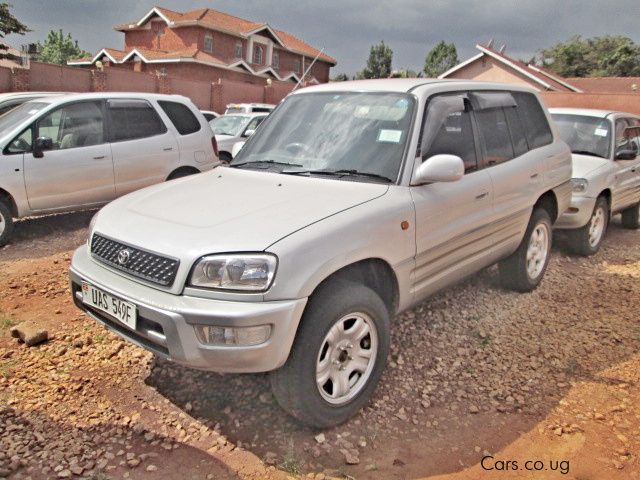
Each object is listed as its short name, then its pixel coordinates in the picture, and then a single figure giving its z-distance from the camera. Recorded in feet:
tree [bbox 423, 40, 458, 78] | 207.31
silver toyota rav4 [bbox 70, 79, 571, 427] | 8.08
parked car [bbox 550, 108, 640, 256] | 19.92
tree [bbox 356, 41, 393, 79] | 191.52
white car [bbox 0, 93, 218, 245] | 19.80
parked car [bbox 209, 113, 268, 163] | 35.63
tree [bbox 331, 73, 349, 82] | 177.36
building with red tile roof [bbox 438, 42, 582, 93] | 100.73
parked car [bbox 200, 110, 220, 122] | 48.15
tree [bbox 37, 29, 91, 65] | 195.21
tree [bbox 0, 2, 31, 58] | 76.59
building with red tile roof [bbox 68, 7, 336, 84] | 115.34
